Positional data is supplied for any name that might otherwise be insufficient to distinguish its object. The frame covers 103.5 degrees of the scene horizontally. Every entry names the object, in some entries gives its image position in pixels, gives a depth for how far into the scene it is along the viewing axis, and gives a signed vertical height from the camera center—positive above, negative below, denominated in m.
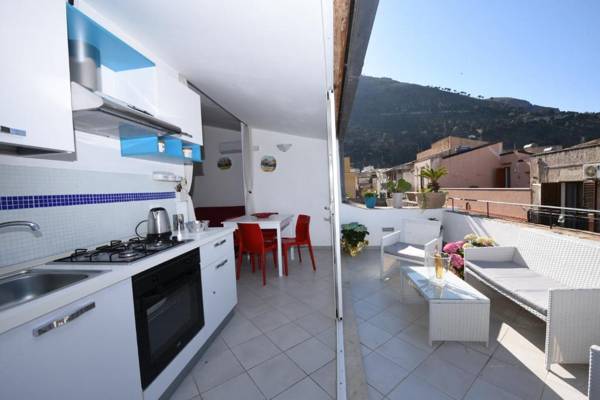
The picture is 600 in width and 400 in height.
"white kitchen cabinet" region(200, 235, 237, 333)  1.76 -0.77
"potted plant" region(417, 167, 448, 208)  4.34 -0.17
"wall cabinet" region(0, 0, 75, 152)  0.89 +0.51
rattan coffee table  1.68 -0.96
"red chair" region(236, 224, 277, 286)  3.01 -0.65
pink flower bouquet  2.67 -0.79
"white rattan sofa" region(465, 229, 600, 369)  1.39 -0.80
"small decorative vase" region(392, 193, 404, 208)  4.49 -0.24
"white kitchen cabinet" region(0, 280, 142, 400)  0.71 -0.55
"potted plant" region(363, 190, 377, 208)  4.61 -0.22
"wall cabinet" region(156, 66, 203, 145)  1.89 +0.78
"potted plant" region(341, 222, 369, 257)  4.02 -0.86
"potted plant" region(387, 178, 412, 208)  4.50 -0.10
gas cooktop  1.24 -0.32
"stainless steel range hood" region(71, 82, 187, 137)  1.16 +0.45
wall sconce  4.68 +0.88
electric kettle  1.80 -0.24
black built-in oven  1.17 -0.66
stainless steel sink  1.03 -0.38
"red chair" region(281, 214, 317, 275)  3.45 -0.69
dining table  3.18 -0.44
